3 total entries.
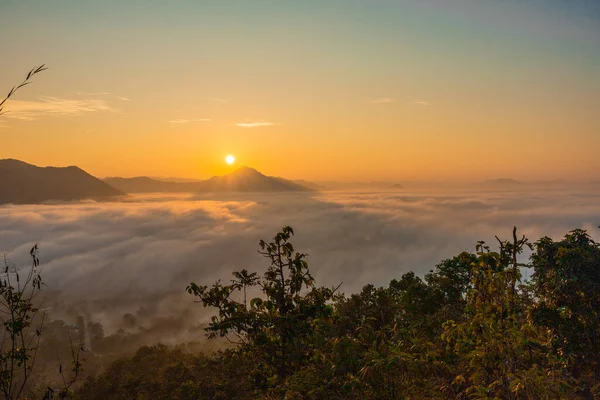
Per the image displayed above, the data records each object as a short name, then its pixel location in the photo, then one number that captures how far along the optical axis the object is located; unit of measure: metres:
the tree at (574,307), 16.44
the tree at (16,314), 6.98
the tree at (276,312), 11.25
